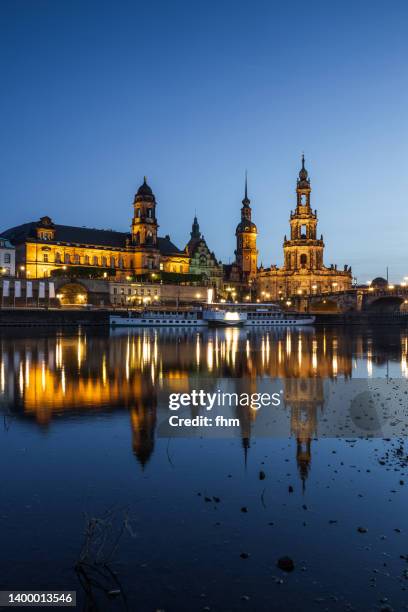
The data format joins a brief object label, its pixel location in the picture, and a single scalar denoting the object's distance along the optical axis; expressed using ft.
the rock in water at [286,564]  25.65
